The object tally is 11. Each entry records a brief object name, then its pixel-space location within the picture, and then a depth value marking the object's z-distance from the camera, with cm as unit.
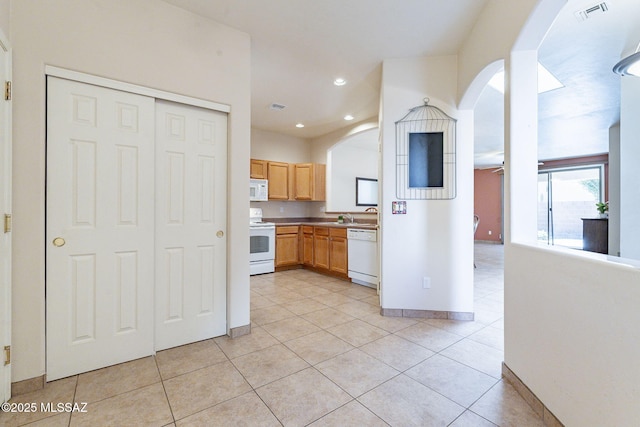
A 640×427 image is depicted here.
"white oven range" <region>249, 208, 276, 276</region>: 493
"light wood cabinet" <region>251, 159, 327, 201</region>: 560
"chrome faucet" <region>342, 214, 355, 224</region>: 562
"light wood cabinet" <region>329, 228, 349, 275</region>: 466
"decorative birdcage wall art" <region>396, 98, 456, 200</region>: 299
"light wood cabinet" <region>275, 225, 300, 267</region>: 533
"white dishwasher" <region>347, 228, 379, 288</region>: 416
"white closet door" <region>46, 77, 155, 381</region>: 187
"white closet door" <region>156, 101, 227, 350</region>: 230
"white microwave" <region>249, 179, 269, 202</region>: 524
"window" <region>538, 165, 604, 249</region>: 788
